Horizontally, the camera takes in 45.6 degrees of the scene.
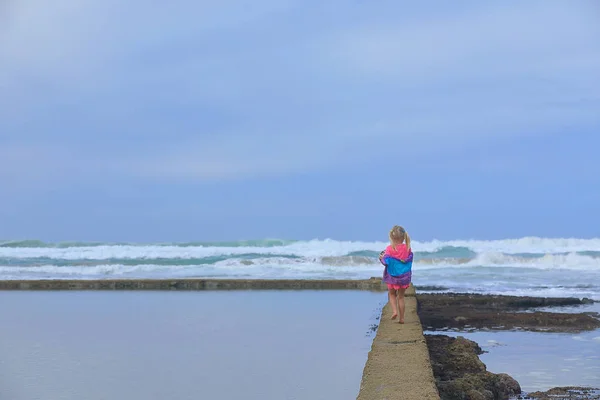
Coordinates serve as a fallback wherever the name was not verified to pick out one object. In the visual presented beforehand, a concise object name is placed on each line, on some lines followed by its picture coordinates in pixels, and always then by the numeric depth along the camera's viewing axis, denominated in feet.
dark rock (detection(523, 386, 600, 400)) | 16.39
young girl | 22.96
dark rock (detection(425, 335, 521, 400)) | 16.14
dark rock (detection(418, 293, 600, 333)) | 29.60
